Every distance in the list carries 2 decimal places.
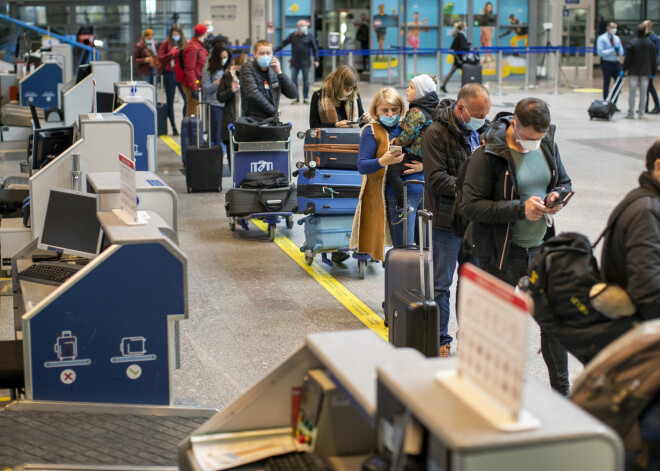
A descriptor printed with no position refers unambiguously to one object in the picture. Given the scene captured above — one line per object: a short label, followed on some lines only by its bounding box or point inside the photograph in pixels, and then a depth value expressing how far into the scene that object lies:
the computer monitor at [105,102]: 11.21
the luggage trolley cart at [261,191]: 9.36
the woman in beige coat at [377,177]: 6.81
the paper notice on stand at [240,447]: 3.00
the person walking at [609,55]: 20.25
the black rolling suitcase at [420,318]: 5.50
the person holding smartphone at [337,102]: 8.62
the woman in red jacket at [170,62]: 16.45
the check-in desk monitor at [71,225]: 5.55
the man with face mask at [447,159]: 5.64
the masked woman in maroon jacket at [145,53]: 19.95
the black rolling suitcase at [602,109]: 18.69
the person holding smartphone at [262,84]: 10.45
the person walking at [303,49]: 21.64
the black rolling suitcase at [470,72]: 22.31
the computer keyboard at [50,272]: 5.49
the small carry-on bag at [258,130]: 9.72
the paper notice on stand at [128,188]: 4.61
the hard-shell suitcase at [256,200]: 9.35
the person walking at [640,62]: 18.27
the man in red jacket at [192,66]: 14.59
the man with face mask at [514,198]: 4.85
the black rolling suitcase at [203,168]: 11.64
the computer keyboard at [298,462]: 2.90
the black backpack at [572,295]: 3.85
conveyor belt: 3.94
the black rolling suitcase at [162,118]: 16.31
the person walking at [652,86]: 19.11
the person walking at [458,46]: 24.02
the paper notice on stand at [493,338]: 2.13
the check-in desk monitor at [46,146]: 7.38
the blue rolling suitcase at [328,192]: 8.11
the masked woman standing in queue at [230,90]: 11.96
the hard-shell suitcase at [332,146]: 8.25
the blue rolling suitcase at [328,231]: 8.18
